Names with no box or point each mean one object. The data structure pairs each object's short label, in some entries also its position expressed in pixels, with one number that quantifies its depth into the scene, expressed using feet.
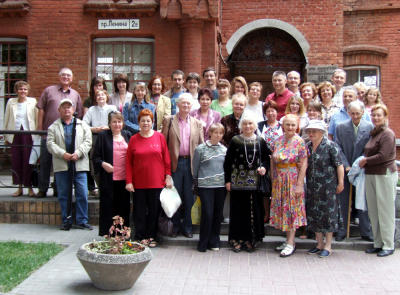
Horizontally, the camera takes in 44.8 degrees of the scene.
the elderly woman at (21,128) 26.48
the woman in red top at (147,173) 21.12
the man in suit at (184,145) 22.15
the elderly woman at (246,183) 20.93
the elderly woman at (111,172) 22.16
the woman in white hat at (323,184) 20.59
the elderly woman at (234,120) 22.35
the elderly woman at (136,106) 23.50
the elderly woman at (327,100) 24.16
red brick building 34.60
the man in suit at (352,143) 22.04
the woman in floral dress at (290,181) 20.59
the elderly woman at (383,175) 20.74
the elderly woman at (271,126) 22.06
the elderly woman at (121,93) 25.73
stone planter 15.79
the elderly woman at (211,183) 21.21
